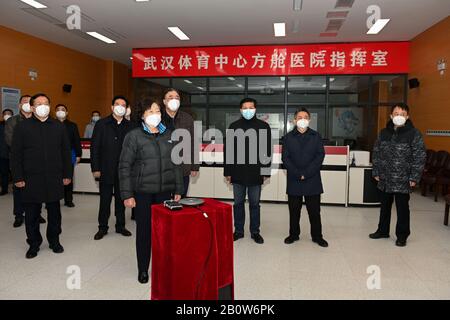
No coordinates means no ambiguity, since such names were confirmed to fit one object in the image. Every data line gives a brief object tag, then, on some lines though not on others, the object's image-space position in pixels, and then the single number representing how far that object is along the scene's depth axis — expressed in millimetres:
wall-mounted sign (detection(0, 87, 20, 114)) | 7902
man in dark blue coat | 3883
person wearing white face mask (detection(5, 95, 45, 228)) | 4621
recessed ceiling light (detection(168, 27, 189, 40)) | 8141
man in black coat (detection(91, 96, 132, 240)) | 4094
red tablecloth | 2148
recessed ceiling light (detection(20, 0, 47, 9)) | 6406
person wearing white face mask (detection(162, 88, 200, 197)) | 3439
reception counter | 5969
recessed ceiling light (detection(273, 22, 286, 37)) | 7656
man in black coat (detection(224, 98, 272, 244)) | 3994
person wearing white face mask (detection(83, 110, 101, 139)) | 8516
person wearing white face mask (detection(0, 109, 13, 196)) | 6809
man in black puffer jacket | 3865
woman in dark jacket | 2812
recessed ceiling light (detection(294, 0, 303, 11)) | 6234
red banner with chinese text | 9070
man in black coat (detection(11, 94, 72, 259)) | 3428
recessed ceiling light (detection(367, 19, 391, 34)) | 7340
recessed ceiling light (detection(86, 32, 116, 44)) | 8523
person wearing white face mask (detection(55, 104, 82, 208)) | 5633
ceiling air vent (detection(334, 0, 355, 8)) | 6230
